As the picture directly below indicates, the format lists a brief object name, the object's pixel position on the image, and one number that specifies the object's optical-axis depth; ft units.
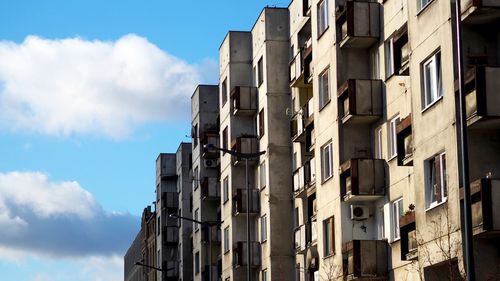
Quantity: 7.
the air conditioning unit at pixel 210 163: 252.42
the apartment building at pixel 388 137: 106.01
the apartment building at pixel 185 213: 290.60
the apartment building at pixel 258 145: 191.62
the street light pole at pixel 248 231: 165.78
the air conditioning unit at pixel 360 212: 144.05
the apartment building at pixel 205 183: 247.09
